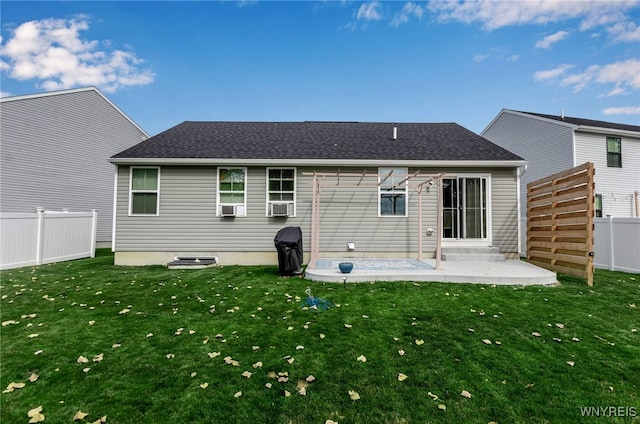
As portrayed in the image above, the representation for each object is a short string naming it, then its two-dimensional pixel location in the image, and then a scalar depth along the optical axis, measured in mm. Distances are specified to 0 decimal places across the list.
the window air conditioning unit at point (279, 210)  8641
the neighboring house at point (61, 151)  11766
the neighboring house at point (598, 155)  13461
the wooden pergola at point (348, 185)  7211
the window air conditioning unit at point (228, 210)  8609
